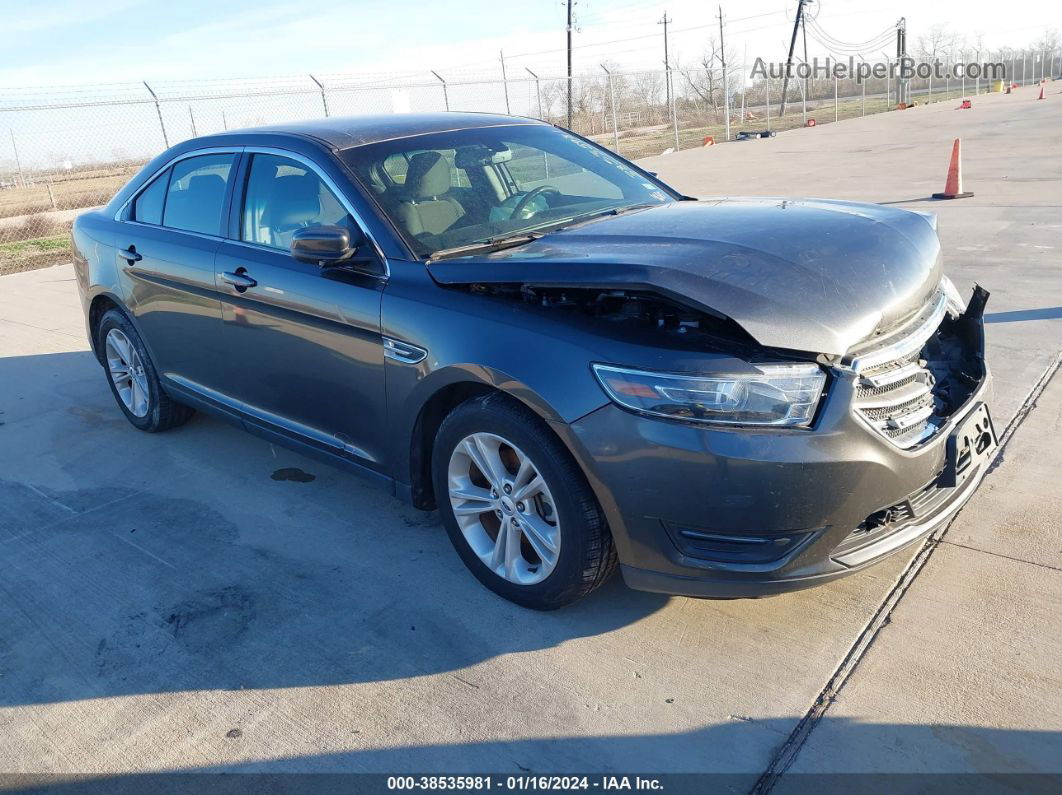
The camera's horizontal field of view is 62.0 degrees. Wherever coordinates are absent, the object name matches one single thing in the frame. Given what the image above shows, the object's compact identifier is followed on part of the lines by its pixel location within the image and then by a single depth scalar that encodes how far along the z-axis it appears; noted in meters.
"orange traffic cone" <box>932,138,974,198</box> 11.35
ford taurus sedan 2.55
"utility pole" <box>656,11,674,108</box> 25.13
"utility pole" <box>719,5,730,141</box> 26.03
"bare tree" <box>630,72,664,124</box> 30.59
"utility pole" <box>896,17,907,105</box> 44.72
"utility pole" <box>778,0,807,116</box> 48.51
